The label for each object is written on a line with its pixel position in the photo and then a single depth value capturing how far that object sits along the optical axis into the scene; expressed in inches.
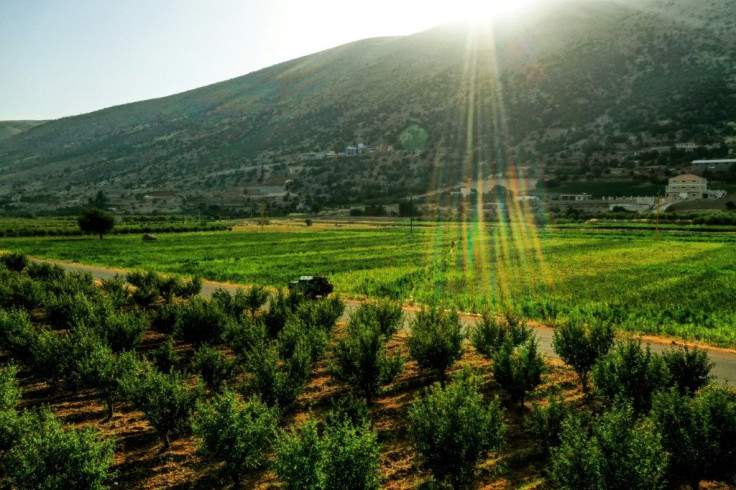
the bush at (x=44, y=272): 1241.6
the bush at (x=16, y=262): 1585.9
